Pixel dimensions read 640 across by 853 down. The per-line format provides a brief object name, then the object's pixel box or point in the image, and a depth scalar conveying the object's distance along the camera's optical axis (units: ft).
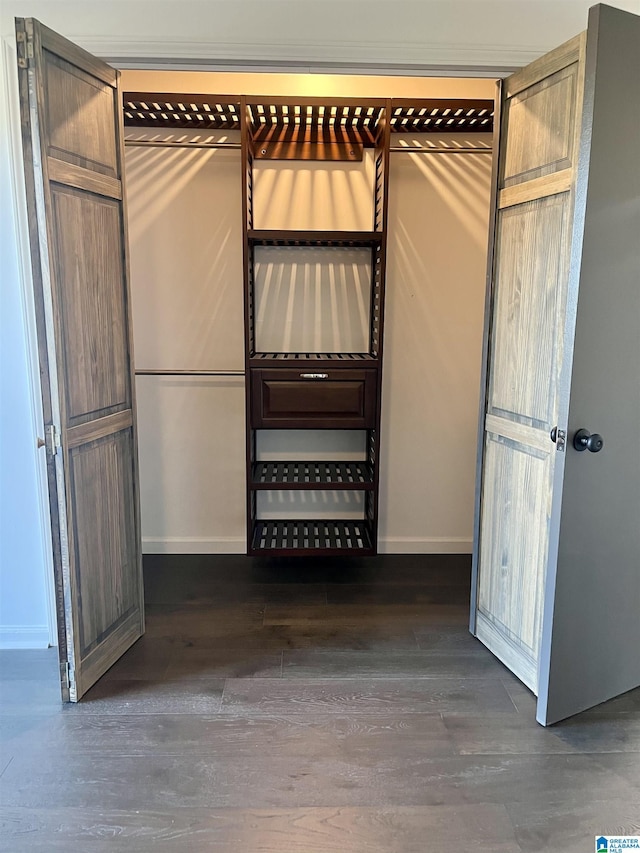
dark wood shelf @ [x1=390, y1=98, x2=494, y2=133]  8.56
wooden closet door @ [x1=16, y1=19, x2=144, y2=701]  5.84
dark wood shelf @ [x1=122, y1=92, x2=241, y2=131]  8.31
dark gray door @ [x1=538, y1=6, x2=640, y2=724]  5.43
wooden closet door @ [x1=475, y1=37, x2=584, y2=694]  6.12
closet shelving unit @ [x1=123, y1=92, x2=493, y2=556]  8.57
